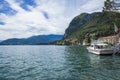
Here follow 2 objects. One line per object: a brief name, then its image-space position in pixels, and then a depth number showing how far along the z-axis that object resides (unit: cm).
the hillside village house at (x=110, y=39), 6939
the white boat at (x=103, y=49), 2727
